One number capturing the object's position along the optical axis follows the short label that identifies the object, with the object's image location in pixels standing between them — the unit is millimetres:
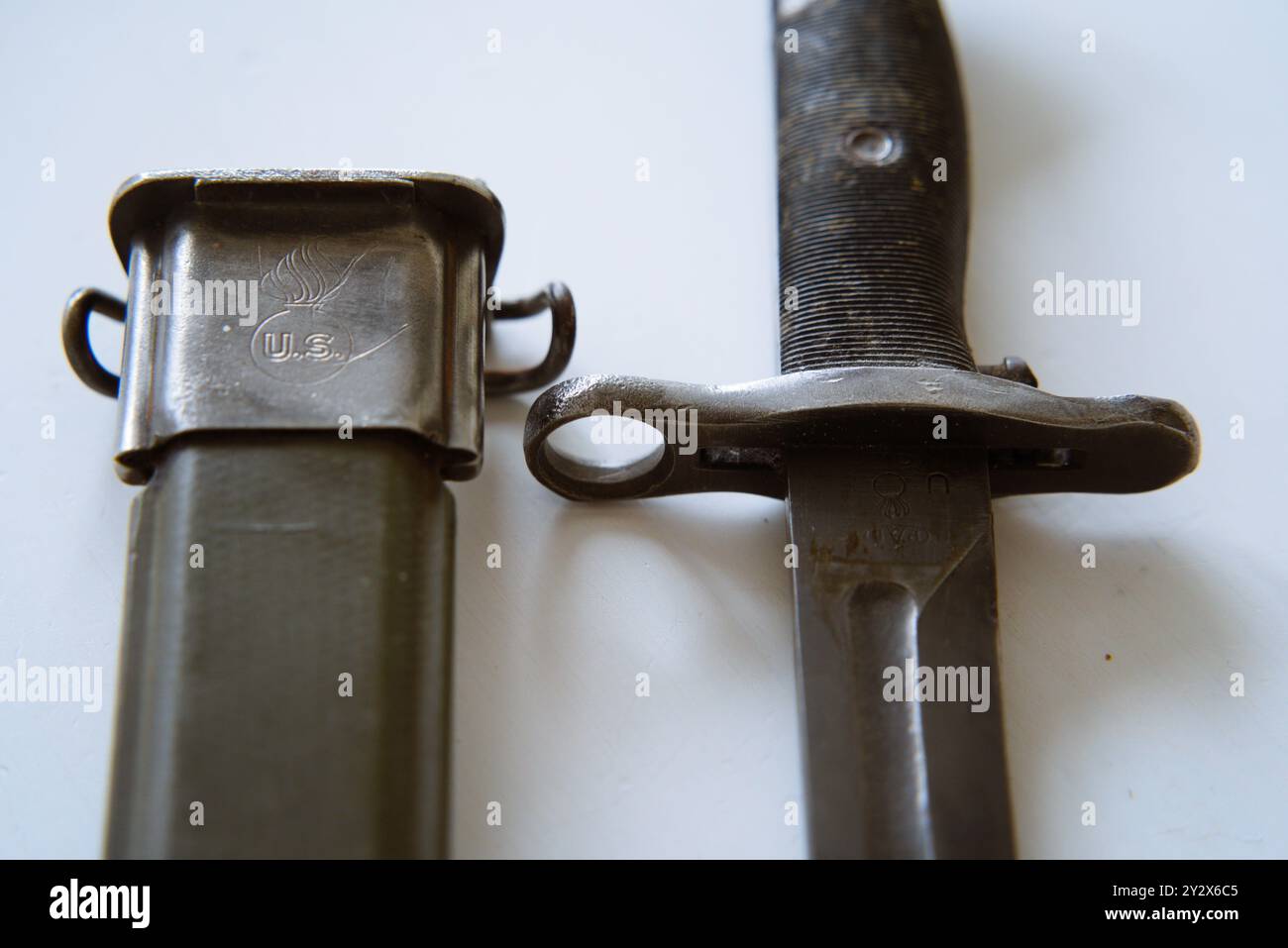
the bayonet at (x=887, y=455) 148
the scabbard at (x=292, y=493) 138
